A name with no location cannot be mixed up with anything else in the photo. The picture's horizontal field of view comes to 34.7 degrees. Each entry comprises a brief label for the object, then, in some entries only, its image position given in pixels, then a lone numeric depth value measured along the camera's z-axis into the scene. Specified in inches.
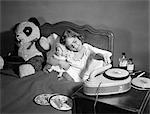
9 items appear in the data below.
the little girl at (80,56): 64.2
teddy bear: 73.7
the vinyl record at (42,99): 55.4
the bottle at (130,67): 64.3
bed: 54.0
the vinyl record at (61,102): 53.1
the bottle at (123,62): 66.7
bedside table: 46.8
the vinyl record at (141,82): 53.2
